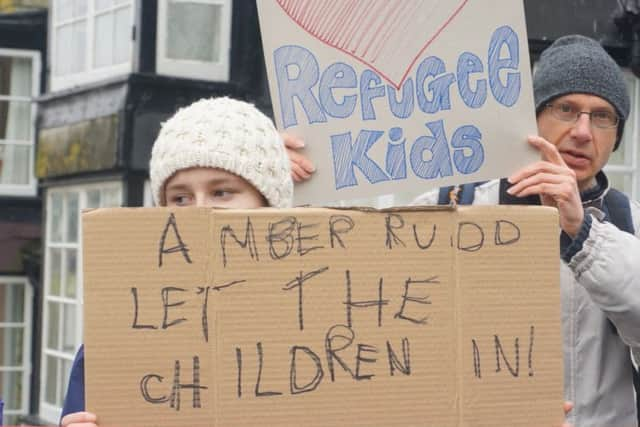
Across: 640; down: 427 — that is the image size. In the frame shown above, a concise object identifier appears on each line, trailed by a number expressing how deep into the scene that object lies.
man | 3.80
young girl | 3.59
